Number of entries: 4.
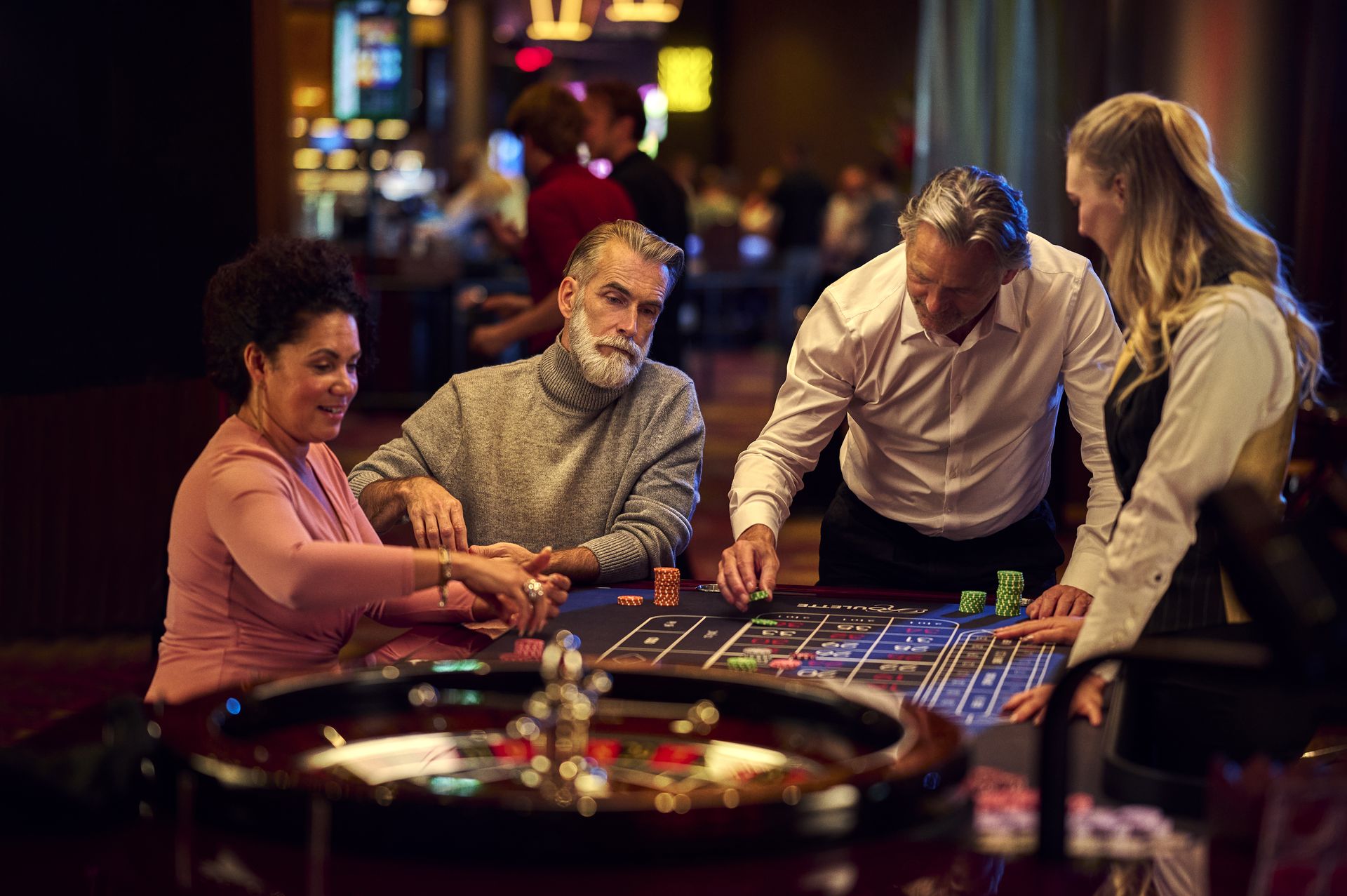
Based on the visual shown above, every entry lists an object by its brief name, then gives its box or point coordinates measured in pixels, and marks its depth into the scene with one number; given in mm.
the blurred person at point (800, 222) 14086
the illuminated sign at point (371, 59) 10938
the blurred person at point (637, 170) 5234
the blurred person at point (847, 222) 12172
